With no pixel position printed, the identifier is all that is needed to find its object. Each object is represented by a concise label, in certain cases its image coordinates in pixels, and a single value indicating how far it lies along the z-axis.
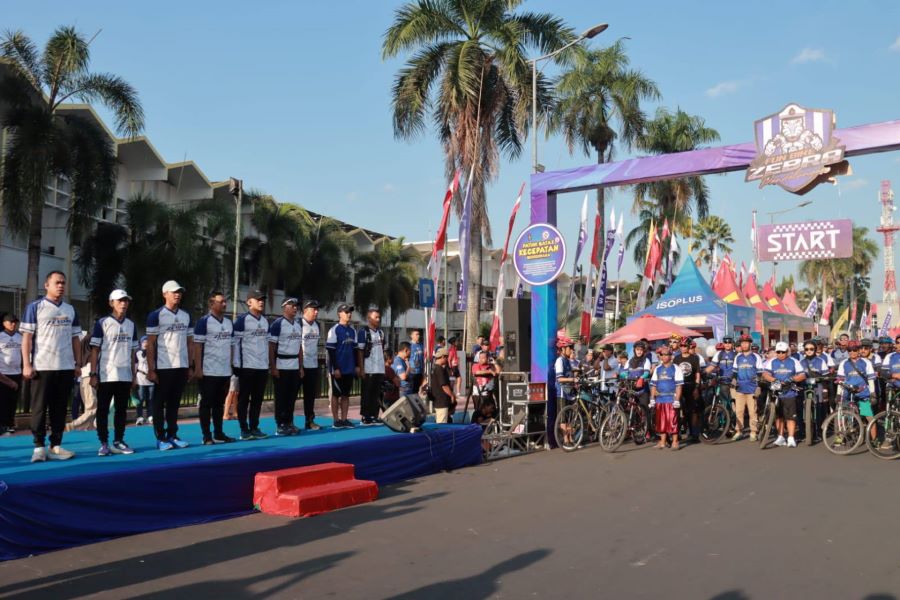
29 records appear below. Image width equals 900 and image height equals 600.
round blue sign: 12.45
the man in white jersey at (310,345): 9.98
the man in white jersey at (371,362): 10.87
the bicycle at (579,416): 12.43
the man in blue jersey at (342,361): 10.59
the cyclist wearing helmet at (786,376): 12.62
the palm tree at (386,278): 44.91
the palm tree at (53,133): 21.25
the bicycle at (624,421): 12.23
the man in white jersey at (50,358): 6.95
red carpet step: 7.29
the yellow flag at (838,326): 45.88
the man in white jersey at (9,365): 10.21
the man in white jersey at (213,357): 8.38
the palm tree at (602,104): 33.47
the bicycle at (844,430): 11.73
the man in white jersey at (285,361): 9.60
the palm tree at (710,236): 56.12
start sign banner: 24.50
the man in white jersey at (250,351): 9.01
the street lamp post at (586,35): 14.99
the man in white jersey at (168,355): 7.92
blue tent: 25.47
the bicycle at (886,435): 11.30
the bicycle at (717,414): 13.60
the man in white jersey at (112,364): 7.48
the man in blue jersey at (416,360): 15.75
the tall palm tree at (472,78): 23.12
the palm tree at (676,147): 38.94
